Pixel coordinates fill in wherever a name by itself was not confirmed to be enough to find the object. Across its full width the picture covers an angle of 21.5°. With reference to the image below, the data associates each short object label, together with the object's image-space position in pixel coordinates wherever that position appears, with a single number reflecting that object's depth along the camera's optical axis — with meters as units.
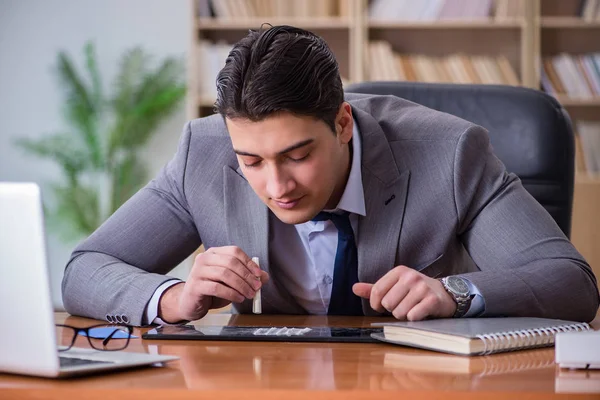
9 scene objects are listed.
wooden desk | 1.45
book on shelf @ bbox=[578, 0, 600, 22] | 4.55
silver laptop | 1.45
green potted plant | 5.35
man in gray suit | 1.92
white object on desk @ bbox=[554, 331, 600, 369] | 1.54
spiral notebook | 1.64
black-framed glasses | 1.69
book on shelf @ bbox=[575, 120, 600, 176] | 4.59
